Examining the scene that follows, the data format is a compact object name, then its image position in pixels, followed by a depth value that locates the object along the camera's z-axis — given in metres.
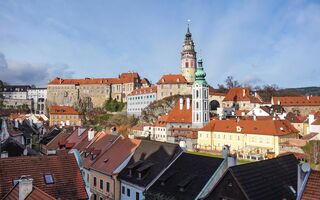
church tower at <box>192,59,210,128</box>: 66.80
